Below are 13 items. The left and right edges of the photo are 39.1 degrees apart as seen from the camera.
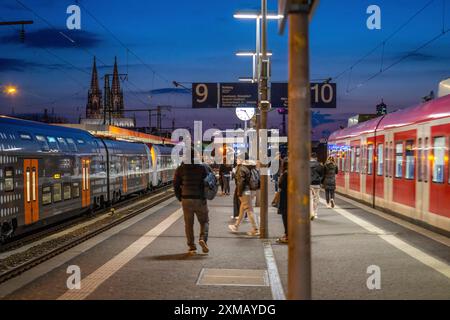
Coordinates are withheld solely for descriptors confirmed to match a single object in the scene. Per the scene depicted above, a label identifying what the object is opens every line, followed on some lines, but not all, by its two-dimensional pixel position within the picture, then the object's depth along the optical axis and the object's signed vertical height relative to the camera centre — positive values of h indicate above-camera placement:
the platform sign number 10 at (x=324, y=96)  17.14 +1.70
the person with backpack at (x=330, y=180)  20.62 -0.70
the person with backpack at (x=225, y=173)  27.78 -0.65
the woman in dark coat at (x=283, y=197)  12.18 -0.76
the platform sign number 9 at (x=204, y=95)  20.41 +2.05
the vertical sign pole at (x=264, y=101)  13.03 +1.22
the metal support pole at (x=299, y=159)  5.40 -0.01
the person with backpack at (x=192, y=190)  10.52 -0.53
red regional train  13.34 -0.12
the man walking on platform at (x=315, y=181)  16.39 -0.59
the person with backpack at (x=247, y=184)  13.29 -0.55
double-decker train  12.25 -0.40
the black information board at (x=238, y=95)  19.67 +2.00
